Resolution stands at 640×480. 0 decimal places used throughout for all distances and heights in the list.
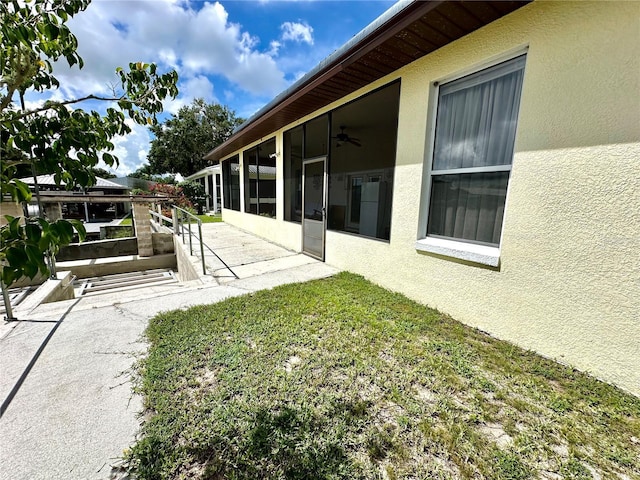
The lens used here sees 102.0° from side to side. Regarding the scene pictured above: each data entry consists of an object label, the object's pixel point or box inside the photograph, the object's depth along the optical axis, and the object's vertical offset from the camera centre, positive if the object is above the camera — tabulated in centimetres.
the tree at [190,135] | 2541 +556
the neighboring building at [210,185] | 1592 +45
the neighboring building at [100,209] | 1775 -144
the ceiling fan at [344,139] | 521 +111
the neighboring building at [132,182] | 2564 +74
